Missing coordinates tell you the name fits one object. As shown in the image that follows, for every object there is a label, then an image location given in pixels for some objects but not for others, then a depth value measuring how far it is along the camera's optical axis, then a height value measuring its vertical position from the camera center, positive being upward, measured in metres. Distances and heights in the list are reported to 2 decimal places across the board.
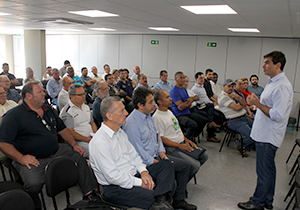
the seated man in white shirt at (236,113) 4.55 -0.87
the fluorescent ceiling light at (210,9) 3.27 +0.88
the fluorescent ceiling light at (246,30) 5.82 +1.04
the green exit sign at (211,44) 8.54 +0.91
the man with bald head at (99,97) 4.03 -0.57
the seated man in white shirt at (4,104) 3.53 -0.67
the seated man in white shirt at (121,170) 2.07 -0.97
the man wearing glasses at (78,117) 3.34 -0.77
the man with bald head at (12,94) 4.42 -0.69
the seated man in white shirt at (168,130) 3.15 -0.85
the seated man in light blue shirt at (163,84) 6.75 -0.48
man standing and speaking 2.55 -0.56
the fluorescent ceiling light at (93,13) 4.23 +0.97
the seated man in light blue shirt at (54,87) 6.31 -0.64
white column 9.44 +0.57
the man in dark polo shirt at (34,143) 2.38 -0.87
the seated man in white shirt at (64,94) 4.69 -0.61
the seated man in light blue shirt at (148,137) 2.61 -0.79
